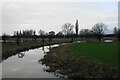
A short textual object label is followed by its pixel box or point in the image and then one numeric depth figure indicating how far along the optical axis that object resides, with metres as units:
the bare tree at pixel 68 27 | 72.88
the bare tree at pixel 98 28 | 56.99
